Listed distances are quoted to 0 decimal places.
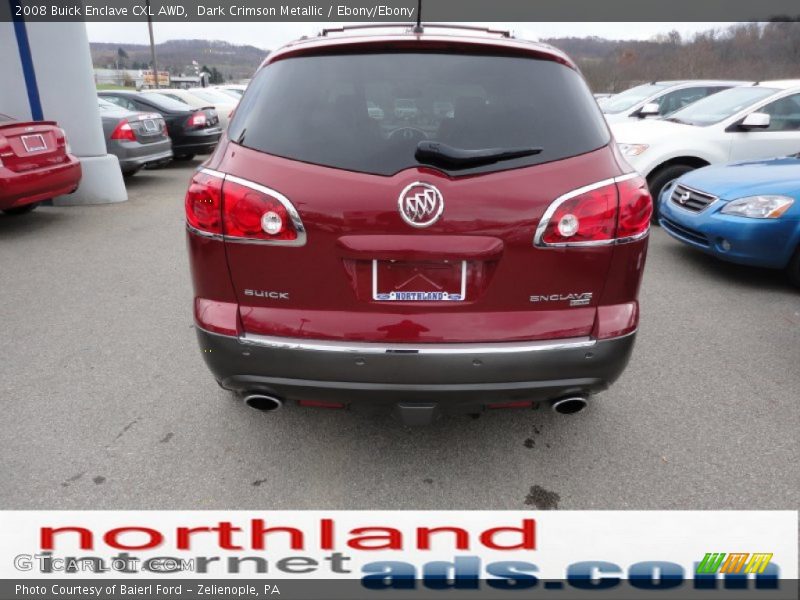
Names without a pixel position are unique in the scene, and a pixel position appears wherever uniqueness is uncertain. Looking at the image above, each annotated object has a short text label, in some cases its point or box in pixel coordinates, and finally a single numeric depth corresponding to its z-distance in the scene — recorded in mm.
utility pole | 34878
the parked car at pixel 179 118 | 11703
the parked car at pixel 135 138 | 9359
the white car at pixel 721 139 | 7207
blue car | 4895
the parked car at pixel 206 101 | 13836
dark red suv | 2127
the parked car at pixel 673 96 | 10925
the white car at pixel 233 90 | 16719
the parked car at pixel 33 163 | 6273
